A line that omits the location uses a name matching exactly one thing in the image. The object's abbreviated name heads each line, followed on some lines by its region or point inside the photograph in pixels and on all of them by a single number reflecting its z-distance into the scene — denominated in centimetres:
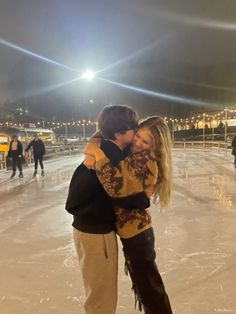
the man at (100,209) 131
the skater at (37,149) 845
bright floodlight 1236
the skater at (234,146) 829
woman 127
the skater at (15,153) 794
